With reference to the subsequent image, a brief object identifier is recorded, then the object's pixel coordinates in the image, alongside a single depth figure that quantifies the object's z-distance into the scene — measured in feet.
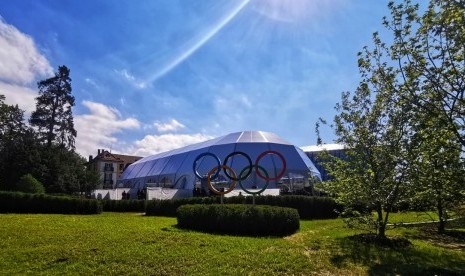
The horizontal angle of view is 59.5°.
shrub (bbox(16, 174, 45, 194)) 102.72
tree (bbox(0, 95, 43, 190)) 144.46
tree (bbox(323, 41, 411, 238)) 41.16
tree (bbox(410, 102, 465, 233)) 29.96
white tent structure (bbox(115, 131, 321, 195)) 136.77
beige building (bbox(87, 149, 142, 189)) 339.57
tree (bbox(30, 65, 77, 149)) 165.99
